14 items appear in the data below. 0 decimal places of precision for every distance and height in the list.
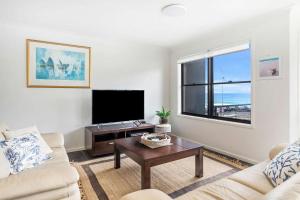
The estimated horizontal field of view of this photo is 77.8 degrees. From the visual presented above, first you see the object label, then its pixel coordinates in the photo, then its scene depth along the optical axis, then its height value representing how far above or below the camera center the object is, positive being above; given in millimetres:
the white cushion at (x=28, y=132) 2017 -397
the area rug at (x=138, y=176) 2148 -1037
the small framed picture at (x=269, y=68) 2580 +448
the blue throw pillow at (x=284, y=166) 1317 -494
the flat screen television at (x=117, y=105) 3359 -129
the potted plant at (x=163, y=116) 4180 -392
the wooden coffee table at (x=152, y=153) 1999 -643
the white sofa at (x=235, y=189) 1113 -658
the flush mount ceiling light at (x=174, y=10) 2351 +1163
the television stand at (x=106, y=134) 3182 -656
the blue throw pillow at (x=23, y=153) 1635 -515
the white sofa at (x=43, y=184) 1292 -625
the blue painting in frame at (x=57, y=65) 3152 +607
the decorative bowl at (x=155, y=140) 2350 -534
